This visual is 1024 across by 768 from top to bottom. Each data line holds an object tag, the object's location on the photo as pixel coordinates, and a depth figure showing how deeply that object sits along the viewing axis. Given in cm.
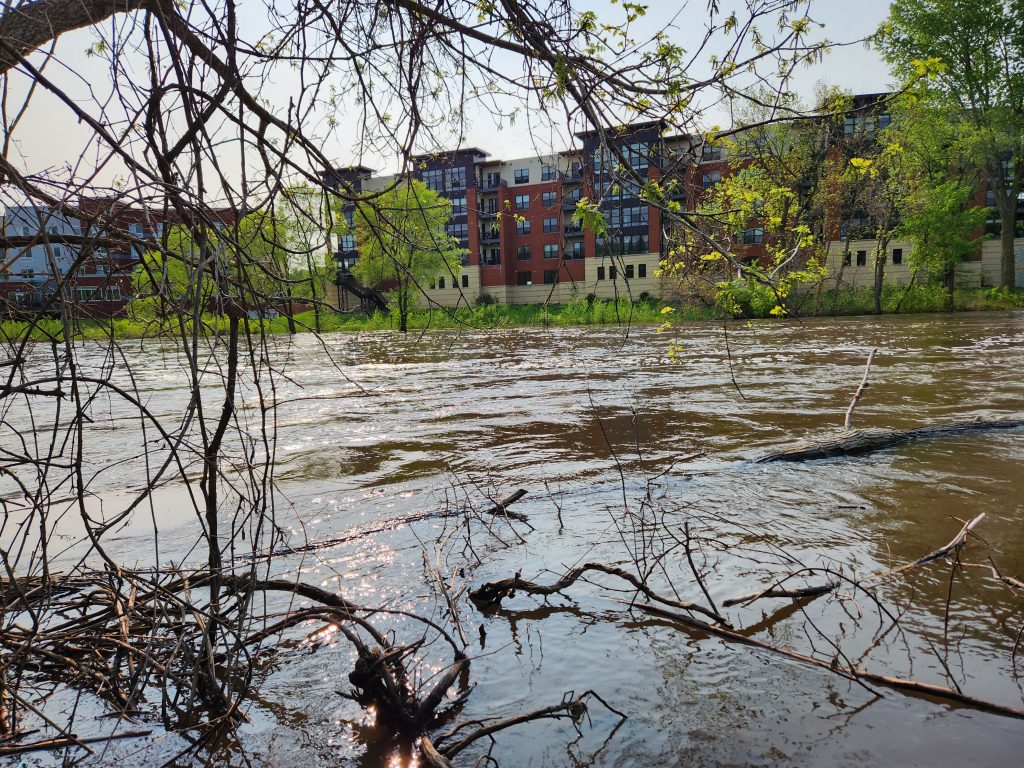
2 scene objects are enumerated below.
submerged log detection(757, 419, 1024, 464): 750
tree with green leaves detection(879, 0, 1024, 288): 4006
